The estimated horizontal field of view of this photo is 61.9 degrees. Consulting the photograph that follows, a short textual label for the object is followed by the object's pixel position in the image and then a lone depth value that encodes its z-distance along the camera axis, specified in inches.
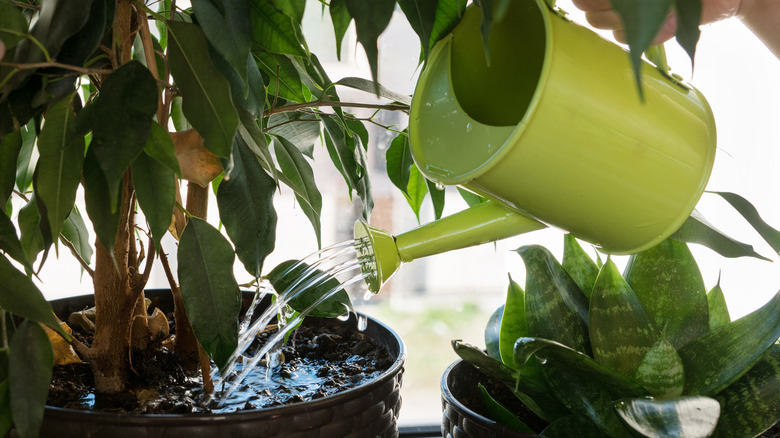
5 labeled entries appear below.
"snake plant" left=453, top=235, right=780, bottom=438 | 21.6
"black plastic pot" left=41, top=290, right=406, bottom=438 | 19.8
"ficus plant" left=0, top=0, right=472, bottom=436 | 16.4
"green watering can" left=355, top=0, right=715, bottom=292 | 17.9
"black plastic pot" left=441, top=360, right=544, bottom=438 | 22.6
